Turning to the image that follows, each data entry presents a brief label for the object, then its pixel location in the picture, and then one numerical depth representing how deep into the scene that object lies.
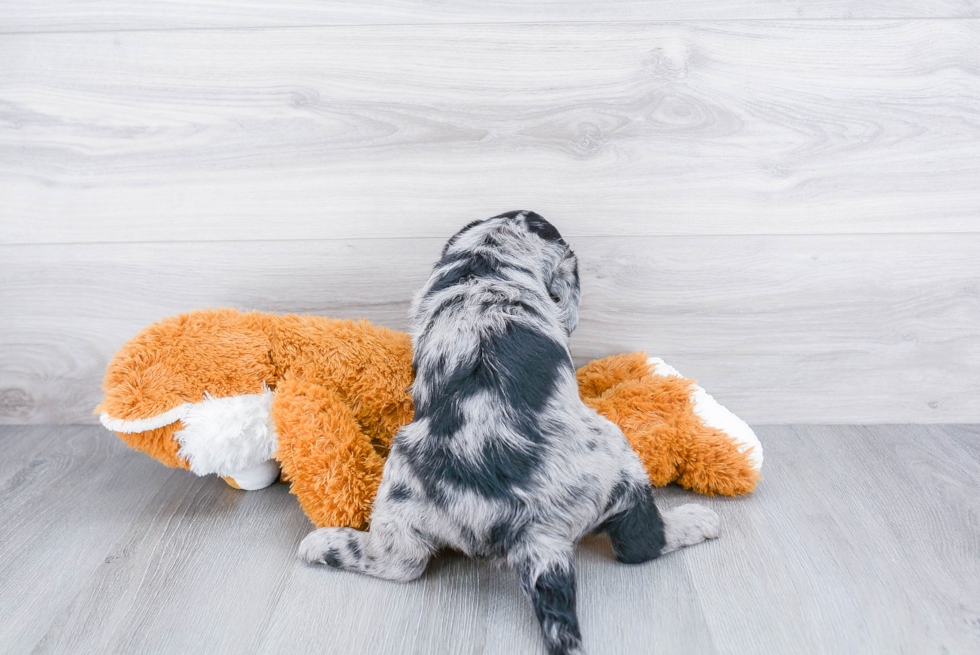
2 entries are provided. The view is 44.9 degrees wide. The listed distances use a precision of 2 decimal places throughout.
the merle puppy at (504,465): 0.84
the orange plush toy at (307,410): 0.94
